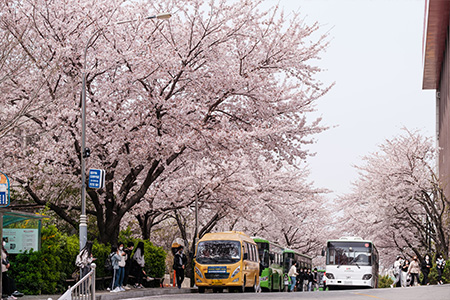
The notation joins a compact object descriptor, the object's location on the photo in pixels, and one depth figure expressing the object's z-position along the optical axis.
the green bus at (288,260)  47.47
